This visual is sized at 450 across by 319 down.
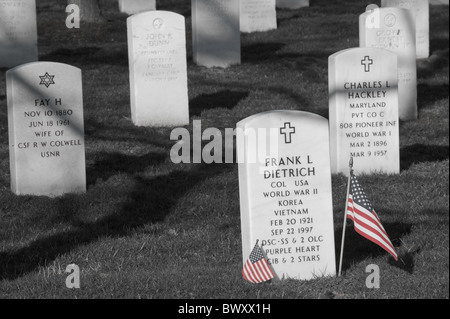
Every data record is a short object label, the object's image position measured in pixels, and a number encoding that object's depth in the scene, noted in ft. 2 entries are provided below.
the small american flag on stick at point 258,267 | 21.57
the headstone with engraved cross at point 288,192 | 21.68
